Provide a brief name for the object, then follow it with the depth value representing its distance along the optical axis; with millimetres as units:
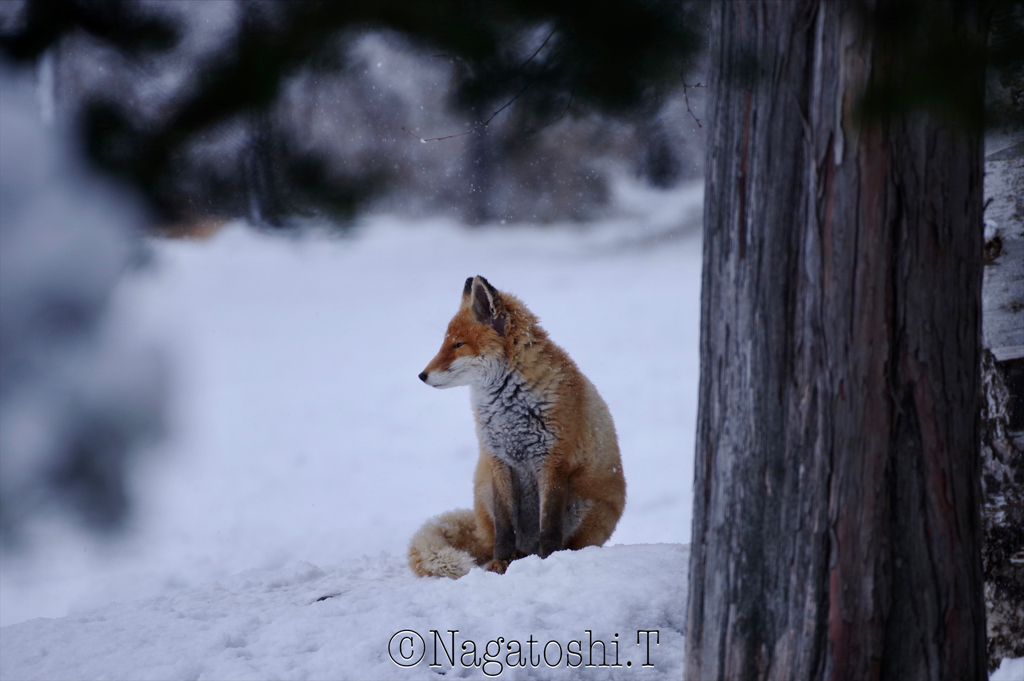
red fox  16104
